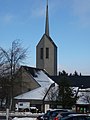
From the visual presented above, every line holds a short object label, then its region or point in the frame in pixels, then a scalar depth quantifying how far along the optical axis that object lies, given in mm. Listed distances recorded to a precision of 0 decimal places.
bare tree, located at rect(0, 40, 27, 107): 66375
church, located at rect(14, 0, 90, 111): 78062
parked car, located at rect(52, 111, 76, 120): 30141
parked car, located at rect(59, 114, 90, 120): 22127
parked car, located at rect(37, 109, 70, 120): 34081
